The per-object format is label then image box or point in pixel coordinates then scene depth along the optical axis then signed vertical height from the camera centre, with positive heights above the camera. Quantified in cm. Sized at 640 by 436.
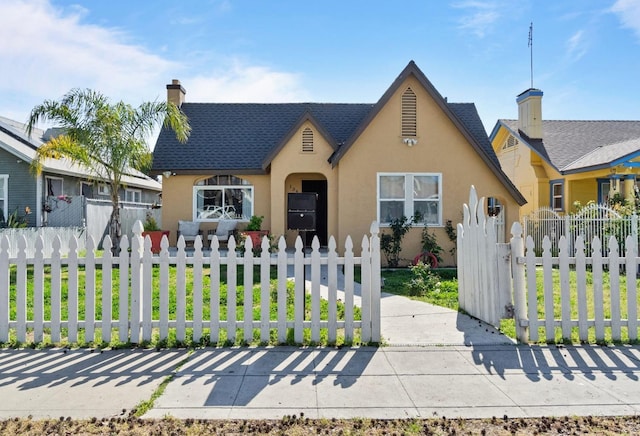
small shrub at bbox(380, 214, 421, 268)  1320 -59
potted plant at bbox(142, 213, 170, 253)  1411 -27
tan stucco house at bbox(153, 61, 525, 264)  1341 +164
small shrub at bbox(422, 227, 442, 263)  1328 -74
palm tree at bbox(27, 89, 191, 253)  1207 +276
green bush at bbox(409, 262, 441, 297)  882 -137
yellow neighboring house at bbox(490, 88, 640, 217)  1614 +263
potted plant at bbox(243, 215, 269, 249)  1460 -19
